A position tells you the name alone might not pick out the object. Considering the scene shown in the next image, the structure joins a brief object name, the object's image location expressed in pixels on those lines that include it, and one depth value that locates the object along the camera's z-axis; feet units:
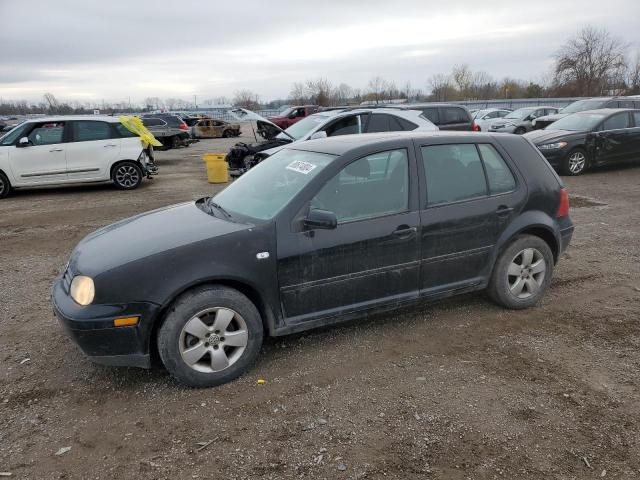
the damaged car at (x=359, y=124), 32.60
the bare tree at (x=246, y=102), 301.88
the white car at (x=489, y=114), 77.97
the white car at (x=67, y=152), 34.14
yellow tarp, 37.27
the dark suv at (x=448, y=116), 37.65
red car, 95.80
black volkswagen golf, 10.26
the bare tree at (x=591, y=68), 167.02
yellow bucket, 39.32
